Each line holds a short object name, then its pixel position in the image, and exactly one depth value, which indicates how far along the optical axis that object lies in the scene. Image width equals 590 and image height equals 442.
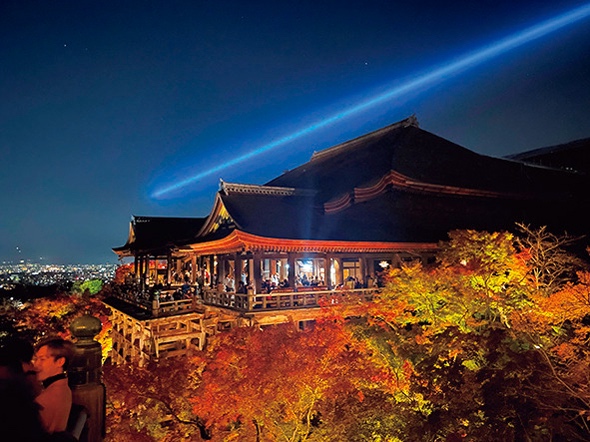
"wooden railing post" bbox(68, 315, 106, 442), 4.06
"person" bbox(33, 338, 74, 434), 3.35
